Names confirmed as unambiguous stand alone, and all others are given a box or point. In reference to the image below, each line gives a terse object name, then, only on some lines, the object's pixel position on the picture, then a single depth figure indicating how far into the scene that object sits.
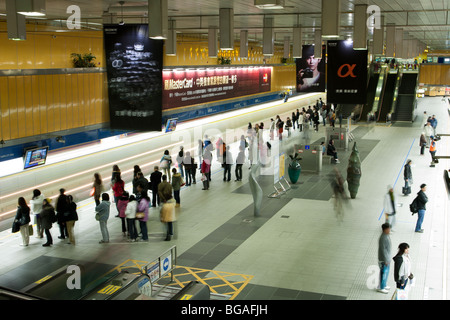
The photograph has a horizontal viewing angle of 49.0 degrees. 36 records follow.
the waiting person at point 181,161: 18.17
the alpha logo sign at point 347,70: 14.91
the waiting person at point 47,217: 11.59
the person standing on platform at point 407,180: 15.73
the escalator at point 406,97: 37.72
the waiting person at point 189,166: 17.97
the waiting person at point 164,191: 12.71
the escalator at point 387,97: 36.47
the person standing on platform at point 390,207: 11.69
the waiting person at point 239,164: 18.67
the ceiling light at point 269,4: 7.52
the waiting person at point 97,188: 14.47
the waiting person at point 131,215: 11.77
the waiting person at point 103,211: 11.54
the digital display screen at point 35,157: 14.25
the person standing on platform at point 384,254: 8.99
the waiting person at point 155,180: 14.95
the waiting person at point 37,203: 11.88
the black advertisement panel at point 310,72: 21.84
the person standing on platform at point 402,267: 8.51
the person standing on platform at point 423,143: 22.98
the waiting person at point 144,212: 11.70
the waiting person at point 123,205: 12.28
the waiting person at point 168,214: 11.83
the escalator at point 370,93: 36.97
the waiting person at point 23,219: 11.51
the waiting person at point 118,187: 13.63
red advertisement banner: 22.02
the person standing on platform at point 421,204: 12.05
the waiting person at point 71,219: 11.71
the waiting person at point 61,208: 11.73
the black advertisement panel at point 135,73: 10.90
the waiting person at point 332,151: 21.98
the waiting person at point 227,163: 18.33
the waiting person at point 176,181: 14.62
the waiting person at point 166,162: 17.47
